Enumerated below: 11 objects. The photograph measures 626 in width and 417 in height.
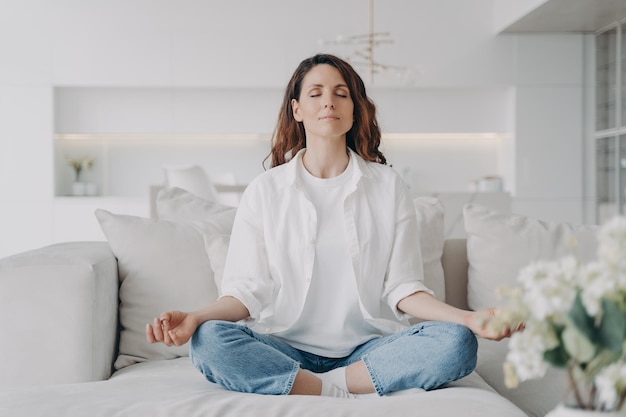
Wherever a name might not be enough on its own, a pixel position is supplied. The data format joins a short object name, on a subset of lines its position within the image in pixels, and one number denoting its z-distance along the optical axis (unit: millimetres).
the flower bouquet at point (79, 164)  7044
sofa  1628
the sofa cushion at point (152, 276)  2252
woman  1821
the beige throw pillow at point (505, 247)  2432
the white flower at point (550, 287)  748
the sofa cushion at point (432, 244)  2473
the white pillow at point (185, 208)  2604
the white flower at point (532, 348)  756
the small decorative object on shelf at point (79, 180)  6984
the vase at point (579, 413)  767
